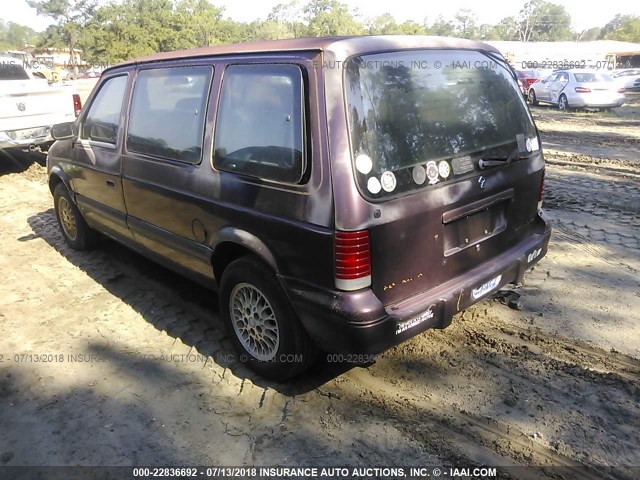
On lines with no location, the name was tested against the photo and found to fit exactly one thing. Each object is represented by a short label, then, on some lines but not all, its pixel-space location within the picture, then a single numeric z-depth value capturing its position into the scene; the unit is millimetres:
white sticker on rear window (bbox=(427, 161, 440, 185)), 2691
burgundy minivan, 2484
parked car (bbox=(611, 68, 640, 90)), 25672
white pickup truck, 8516
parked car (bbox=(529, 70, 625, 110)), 16750
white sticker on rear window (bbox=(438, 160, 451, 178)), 2748
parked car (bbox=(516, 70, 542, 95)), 21838
